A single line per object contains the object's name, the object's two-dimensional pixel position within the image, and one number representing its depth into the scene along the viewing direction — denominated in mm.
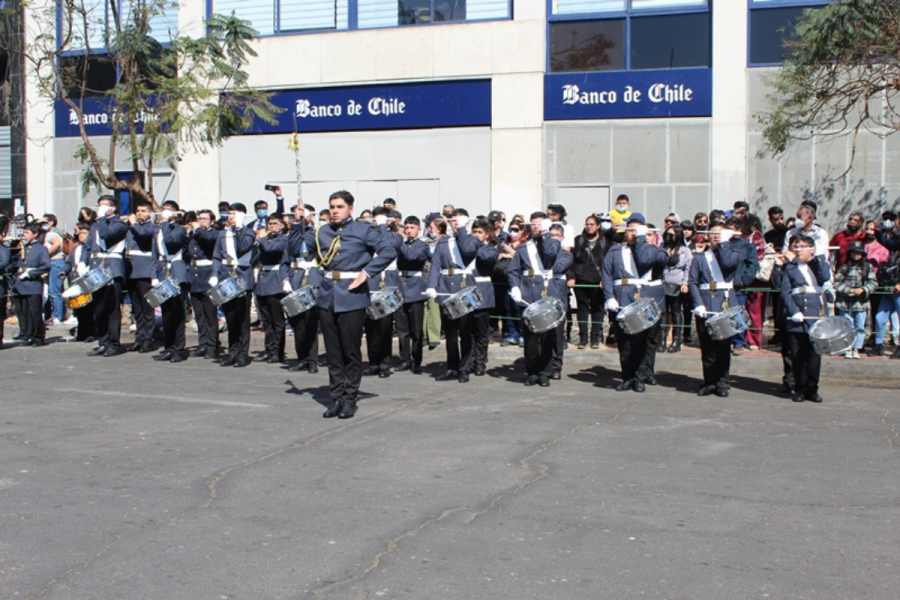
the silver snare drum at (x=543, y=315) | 12031
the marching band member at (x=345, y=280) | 10383
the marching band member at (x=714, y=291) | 11789
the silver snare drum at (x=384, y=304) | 11969
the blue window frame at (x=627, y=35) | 20859
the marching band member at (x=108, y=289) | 14945
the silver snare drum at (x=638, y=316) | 11727
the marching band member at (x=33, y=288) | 16188
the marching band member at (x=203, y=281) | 14125
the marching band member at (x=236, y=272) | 13992
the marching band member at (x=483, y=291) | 12898
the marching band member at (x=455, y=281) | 12781
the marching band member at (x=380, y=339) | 12820
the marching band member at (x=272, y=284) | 13977
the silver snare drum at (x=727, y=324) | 11477
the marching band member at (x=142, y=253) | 14758
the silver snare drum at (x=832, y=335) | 11041
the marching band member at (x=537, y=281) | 12492
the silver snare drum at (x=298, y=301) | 12367
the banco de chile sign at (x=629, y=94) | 20609
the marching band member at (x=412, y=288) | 13383
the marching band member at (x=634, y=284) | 12109
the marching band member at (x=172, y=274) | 14352
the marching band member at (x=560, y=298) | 12633
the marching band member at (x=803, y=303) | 11508
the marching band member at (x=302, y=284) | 13500
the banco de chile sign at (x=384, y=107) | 22188
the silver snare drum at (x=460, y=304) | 12422
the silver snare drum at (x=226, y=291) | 13648
